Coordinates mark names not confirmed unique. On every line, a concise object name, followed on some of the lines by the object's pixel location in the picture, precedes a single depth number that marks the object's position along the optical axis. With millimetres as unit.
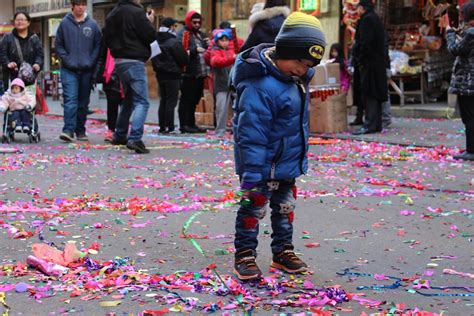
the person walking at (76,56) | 10523
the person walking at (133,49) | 9447
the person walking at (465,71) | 8531
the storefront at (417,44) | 16344
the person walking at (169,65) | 11906
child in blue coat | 3846
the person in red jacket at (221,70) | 11609
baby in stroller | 10711
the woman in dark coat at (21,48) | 10898
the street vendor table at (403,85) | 16263
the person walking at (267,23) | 9781
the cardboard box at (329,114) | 11797
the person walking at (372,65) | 11453
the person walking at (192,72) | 12344
